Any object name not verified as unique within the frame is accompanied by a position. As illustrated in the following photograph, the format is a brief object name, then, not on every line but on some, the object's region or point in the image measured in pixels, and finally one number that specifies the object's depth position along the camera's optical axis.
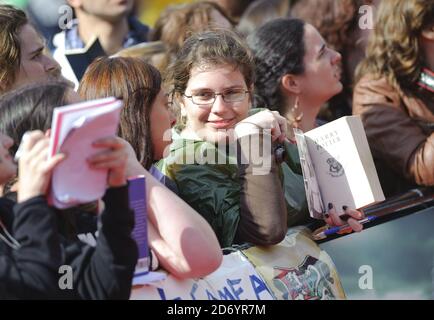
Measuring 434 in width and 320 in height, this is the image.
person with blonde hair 9.54
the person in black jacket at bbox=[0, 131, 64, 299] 4.74
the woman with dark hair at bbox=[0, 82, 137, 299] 4.84
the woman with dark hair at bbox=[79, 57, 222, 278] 6.93
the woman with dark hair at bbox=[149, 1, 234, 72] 10.87
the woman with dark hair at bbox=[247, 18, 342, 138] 9.41
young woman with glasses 6.83
